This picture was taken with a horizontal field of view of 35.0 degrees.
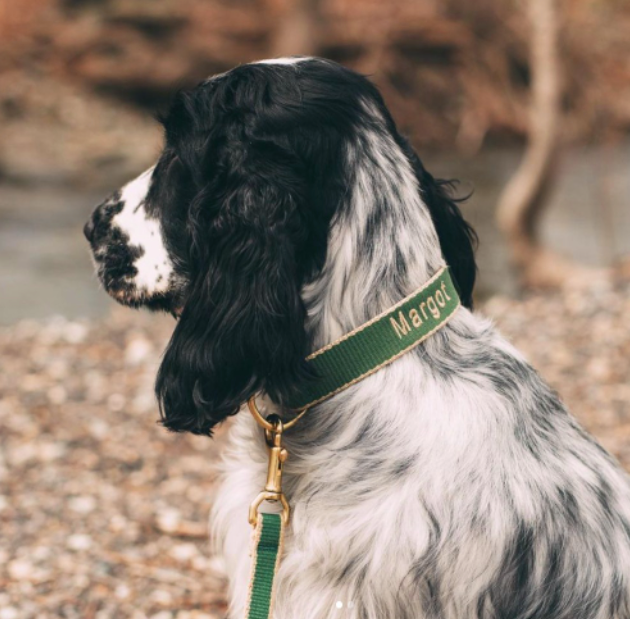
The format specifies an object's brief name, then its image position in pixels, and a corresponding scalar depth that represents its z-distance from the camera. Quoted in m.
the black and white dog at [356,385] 2.09
